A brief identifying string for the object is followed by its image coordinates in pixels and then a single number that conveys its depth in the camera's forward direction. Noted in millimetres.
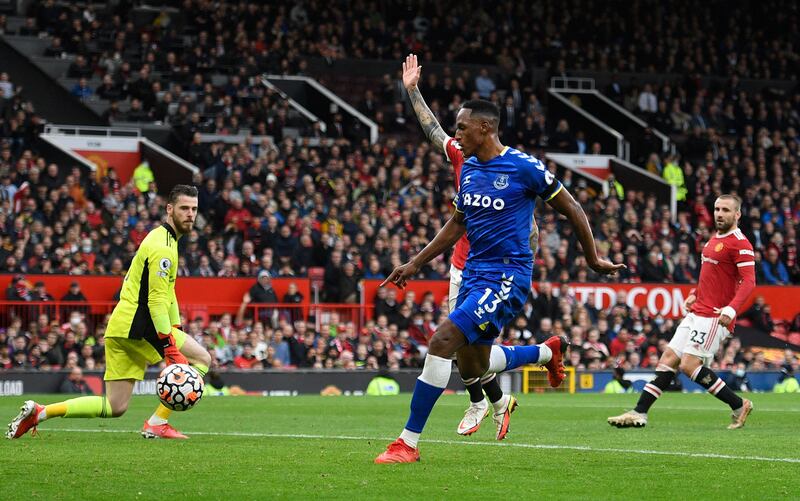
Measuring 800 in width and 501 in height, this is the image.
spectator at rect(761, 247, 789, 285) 32000
